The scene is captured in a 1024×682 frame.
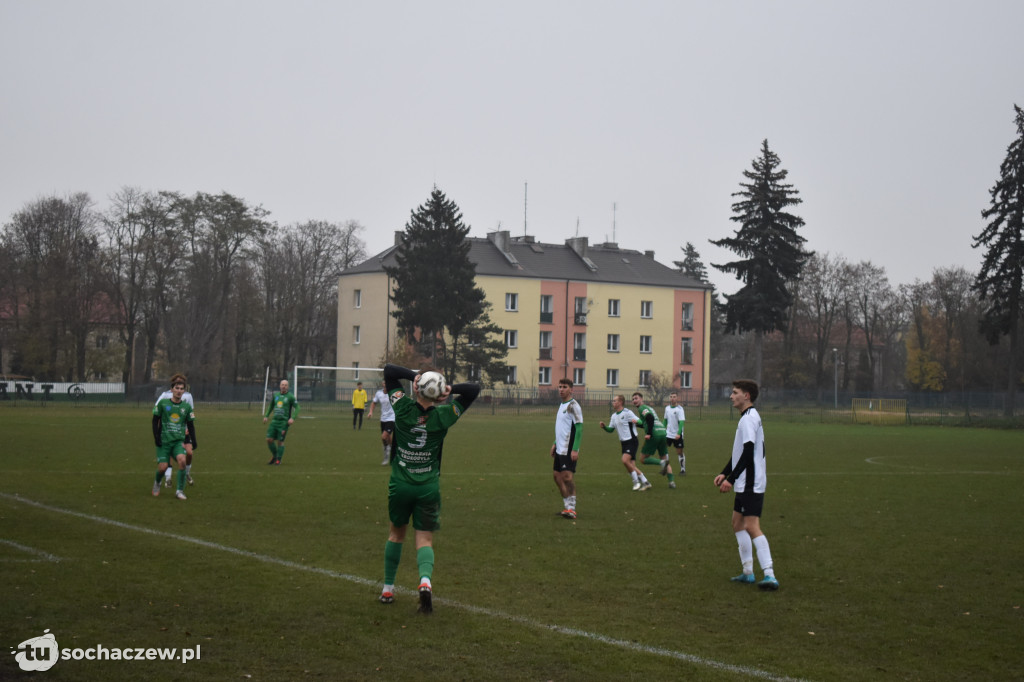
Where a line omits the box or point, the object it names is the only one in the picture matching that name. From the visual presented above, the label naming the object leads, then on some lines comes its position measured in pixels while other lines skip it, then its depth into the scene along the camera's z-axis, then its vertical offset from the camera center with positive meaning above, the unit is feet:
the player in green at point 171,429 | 50.39 -2.62
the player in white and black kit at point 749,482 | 31.60 -2.93
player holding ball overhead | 26.99 -2.11
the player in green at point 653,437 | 62.95 -3.18
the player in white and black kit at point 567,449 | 46.80 -2.96
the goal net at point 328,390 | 182.47 -1.67
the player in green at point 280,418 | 71.43 -2.75
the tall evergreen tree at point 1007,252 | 185.88 +27.28
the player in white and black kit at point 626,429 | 57.05 -2.38
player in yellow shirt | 125.70 -2.30
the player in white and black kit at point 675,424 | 69.04 -2.44
